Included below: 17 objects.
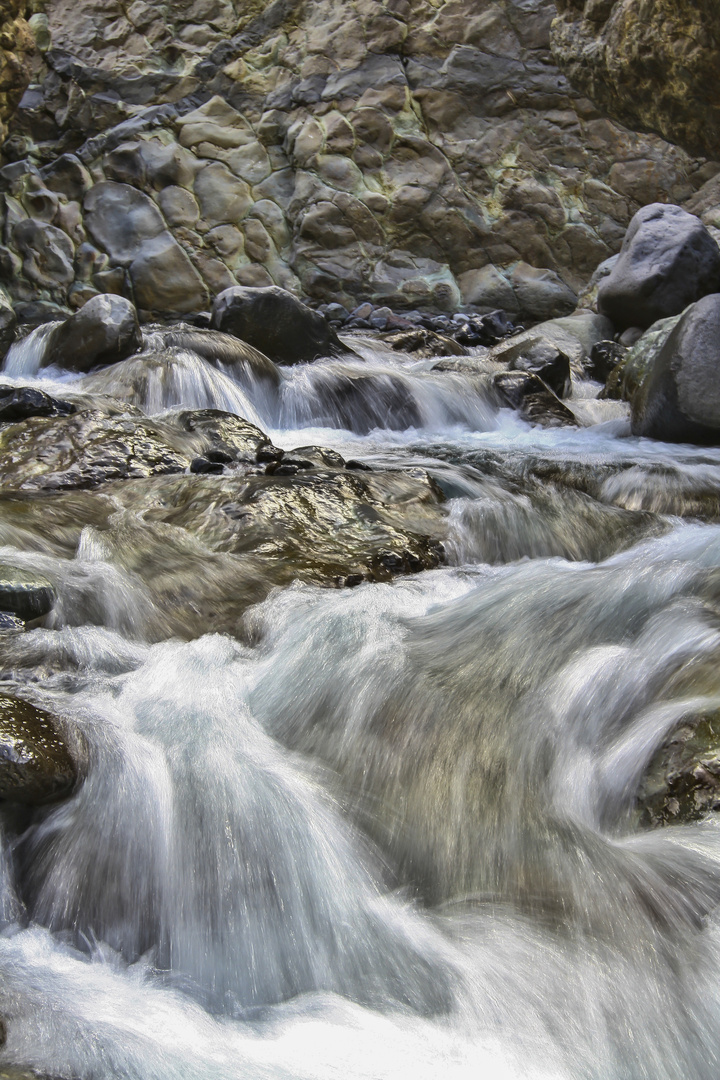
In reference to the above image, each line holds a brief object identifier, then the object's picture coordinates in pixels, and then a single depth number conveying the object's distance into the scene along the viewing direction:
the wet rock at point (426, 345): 8.77
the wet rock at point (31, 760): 1.78
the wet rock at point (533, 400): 6.43
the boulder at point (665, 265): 7.57
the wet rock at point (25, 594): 2.62
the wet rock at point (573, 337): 8.17
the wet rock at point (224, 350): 6.70
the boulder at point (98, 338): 6.70
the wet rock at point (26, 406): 5.11
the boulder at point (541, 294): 11.27
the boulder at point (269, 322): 7.54
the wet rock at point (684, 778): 1.63
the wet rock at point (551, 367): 7.11
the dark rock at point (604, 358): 7.77
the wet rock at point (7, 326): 7.80
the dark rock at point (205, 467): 4.32
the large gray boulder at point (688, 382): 5.12
